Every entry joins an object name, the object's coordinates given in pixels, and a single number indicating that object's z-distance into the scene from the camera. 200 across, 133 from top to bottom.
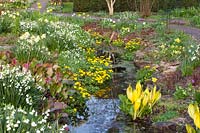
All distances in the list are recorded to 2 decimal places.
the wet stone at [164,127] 6.73
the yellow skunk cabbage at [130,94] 7.09
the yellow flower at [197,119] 5.27
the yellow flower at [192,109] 5.46
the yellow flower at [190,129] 5.21
